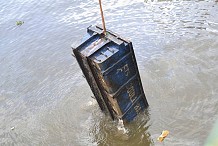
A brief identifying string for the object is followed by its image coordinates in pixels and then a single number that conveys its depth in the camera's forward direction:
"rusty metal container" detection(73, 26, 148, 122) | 5.50
